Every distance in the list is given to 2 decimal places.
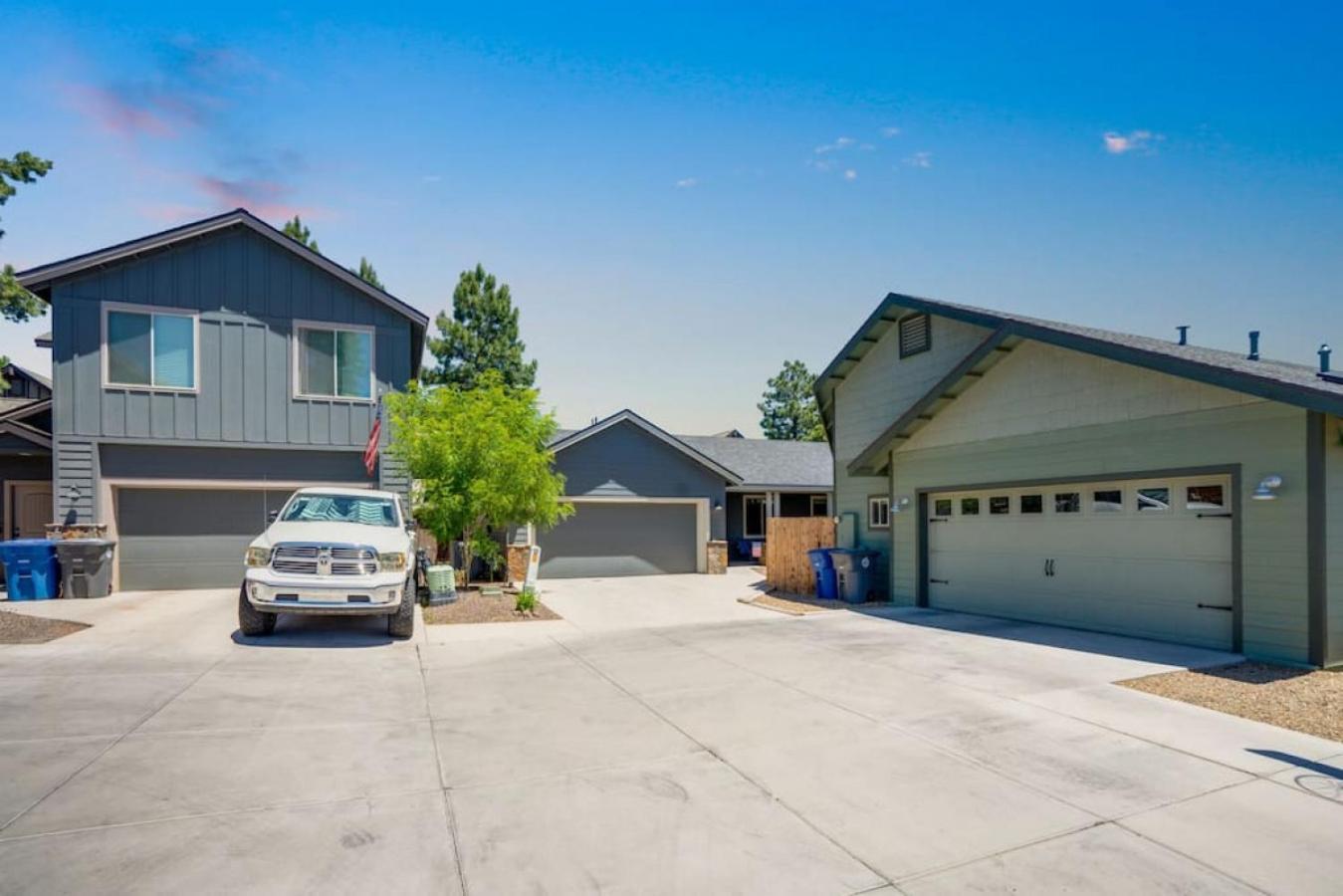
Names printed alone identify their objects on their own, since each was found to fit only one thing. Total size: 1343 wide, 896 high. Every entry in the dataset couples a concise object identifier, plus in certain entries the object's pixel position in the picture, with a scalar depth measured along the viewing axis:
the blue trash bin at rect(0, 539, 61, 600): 12.76
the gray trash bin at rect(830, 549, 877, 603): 14.80
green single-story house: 8.20
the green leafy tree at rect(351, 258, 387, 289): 33.09
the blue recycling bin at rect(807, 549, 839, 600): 15.27
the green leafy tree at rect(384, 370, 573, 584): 14.24
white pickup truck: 9.11
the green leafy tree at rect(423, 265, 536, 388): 35.66
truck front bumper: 9.07
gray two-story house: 14.09
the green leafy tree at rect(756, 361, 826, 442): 57.31
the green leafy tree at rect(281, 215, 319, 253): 28.22
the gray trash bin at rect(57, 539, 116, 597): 13.08
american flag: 14.62
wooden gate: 16.56
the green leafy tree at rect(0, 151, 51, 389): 15.43
